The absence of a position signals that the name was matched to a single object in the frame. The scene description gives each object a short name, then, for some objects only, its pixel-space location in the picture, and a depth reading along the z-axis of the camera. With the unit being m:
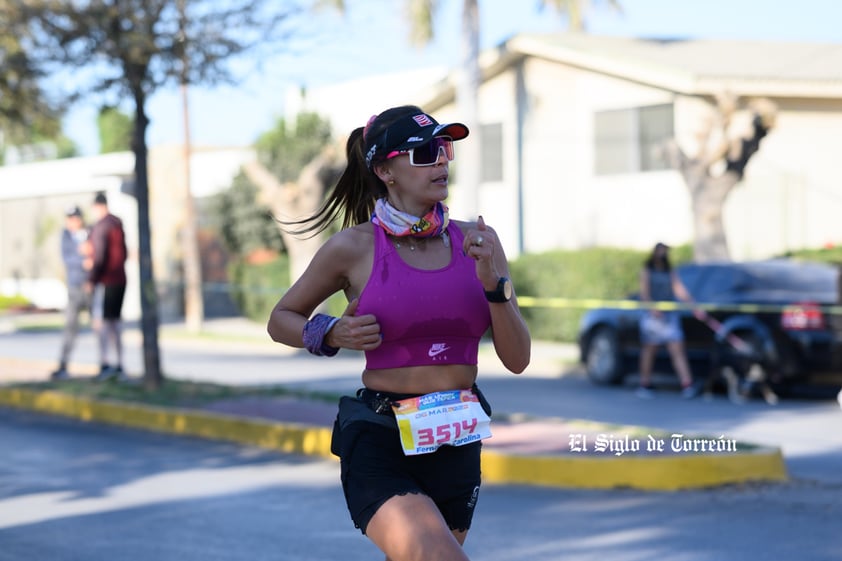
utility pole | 26.41
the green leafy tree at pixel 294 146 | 31.86
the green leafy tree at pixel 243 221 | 32.28
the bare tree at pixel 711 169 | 19.98
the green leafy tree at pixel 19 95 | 13.20
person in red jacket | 14.47
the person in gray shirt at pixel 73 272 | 15.25
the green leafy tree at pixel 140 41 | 12.76
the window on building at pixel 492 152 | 27.80
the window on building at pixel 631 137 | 24.62
